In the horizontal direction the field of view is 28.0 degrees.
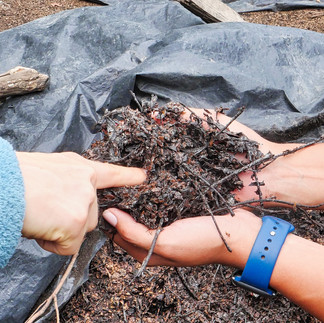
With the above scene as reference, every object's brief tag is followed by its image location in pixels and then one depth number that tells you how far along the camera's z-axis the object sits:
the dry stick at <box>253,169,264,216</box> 0.61
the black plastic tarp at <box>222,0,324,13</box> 1.16
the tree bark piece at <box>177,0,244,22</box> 0.94
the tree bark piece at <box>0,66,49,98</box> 0.72
